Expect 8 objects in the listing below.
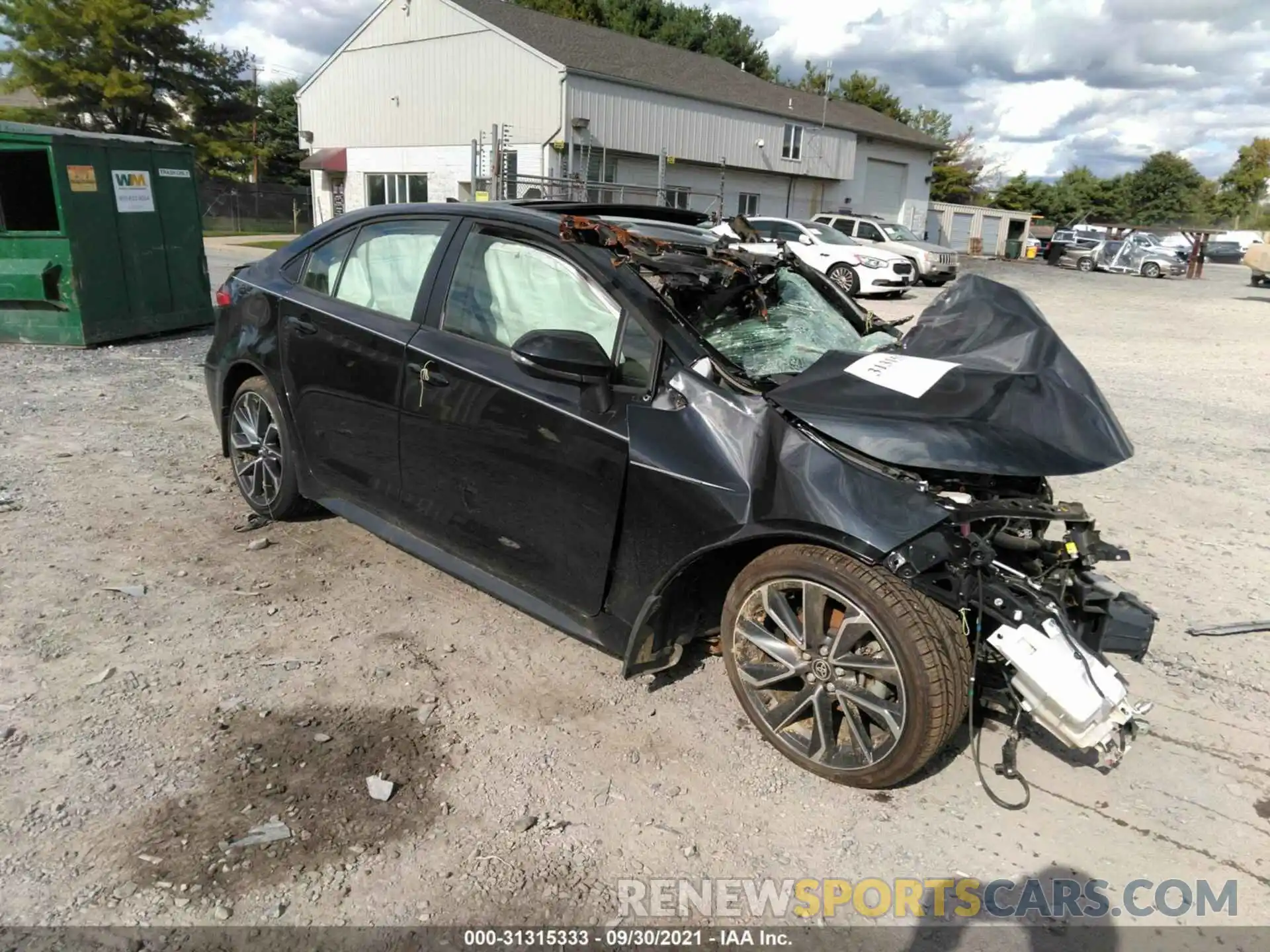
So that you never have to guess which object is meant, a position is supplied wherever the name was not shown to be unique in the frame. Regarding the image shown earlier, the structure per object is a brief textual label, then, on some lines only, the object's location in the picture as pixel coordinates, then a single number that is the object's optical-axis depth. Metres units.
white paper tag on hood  2.77
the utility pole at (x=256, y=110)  41.09
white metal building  27.62
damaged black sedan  2.63
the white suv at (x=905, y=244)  22.47
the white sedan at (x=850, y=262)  19.02
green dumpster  8.80
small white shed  42.78
